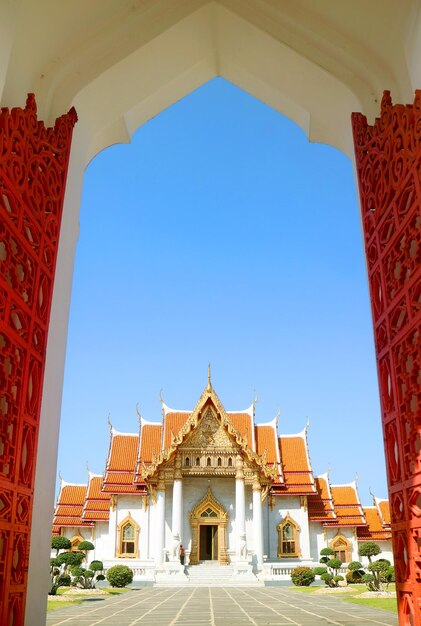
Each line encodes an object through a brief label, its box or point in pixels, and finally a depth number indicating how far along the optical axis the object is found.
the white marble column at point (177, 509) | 18.98
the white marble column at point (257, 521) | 19.66
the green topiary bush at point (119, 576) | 16.48
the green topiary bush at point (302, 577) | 17.25
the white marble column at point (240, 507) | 19.41
